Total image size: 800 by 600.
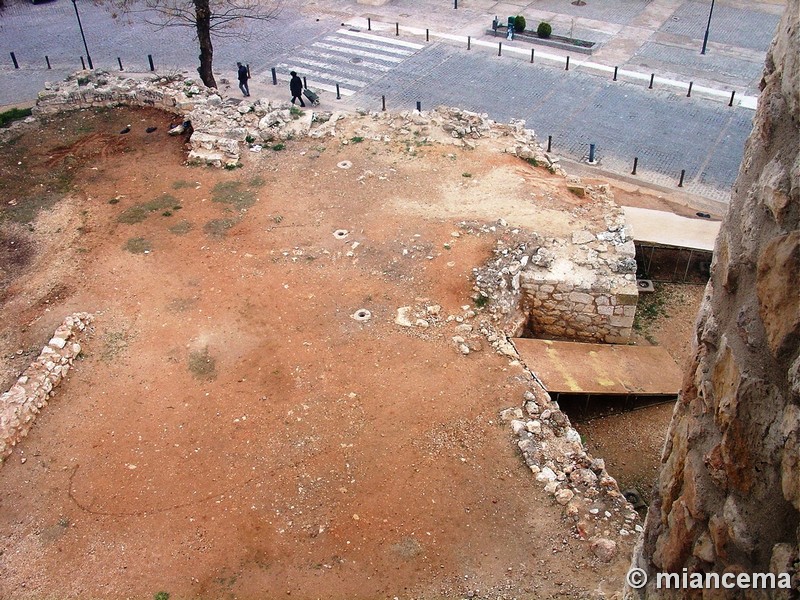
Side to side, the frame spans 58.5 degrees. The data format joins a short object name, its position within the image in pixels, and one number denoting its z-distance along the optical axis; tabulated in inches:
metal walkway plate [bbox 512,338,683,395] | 482.3
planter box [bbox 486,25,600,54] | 1029.2
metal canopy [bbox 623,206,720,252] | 624.7
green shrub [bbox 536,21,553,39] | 1048.8
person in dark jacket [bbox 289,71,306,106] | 875.4
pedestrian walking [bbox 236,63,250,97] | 906.7
